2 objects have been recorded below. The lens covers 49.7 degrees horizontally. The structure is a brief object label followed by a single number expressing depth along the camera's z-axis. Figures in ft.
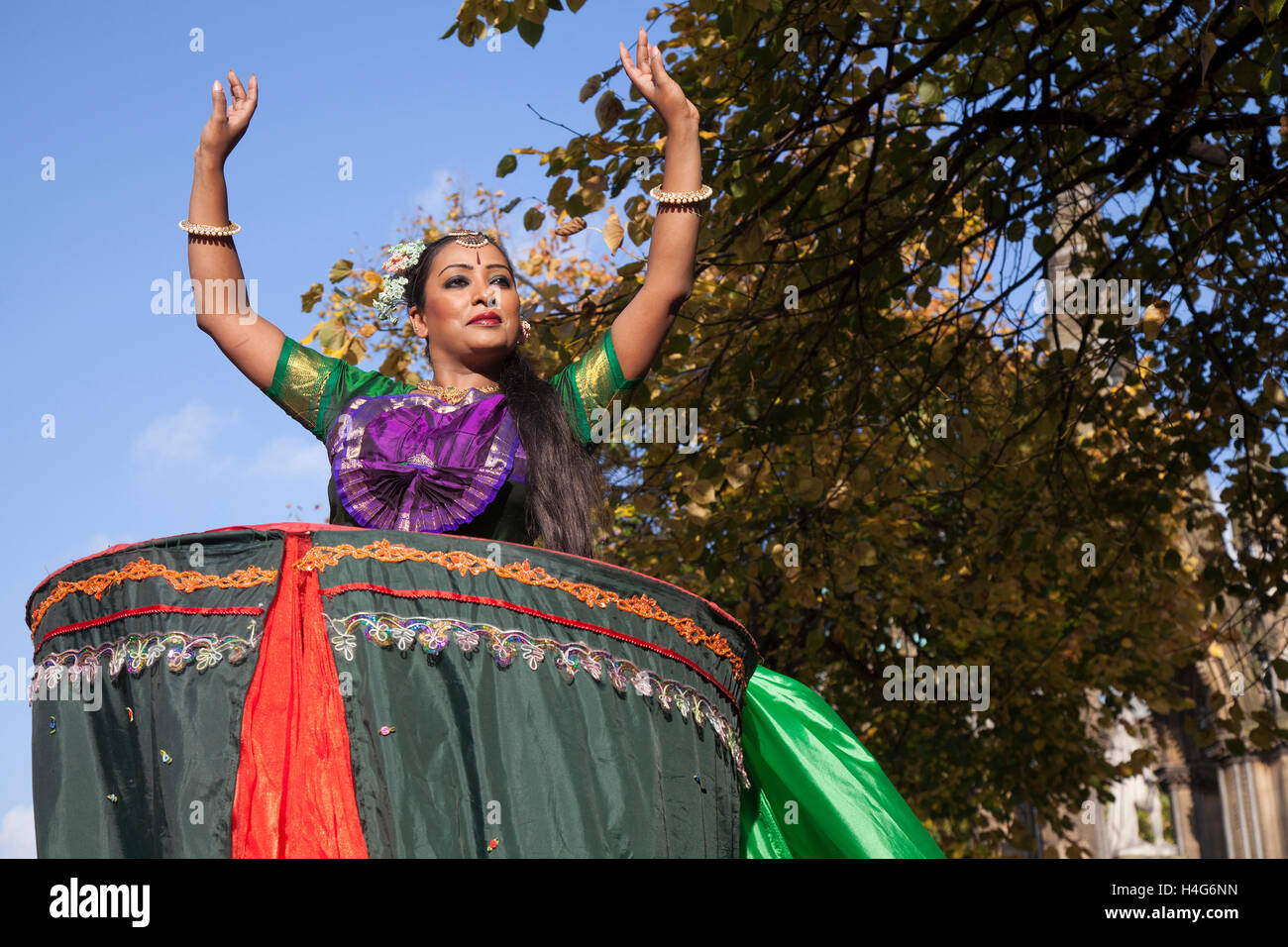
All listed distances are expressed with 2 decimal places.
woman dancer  11.43
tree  21.26
